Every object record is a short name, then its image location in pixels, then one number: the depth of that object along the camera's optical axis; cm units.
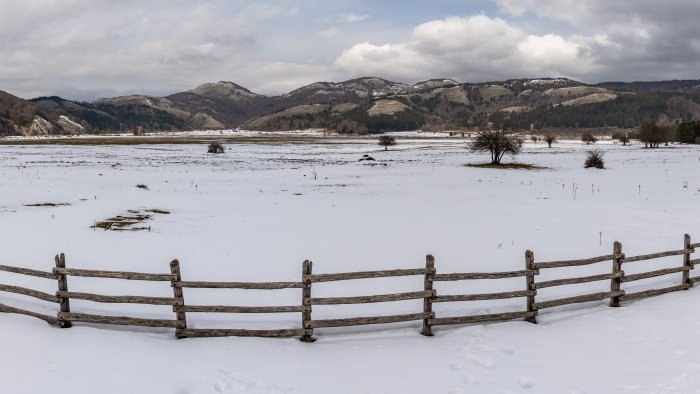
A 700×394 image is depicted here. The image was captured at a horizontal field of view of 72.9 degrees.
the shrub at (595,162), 5581
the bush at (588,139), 15088
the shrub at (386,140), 11112
